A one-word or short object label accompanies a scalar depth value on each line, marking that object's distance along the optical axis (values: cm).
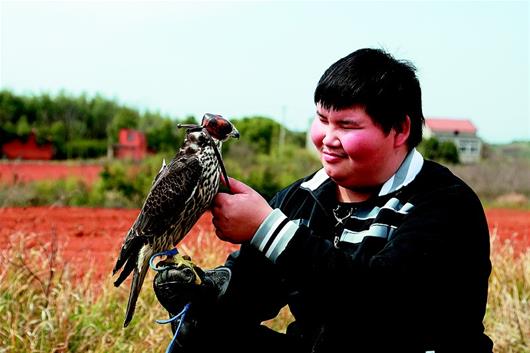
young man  239
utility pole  2360
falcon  260
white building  2865
